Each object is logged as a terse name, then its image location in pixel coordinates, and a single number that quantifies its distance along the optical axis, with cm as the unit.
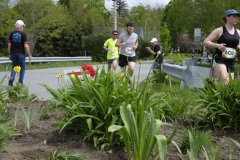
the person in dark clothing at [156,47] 1547
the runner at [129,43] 1214
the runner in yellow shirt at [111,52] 1512
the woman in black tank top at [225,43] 704
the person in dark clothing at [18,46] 1193
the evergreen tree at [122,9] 11081
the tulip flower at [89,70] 533
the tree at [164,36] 6019
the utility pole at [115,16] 4167
